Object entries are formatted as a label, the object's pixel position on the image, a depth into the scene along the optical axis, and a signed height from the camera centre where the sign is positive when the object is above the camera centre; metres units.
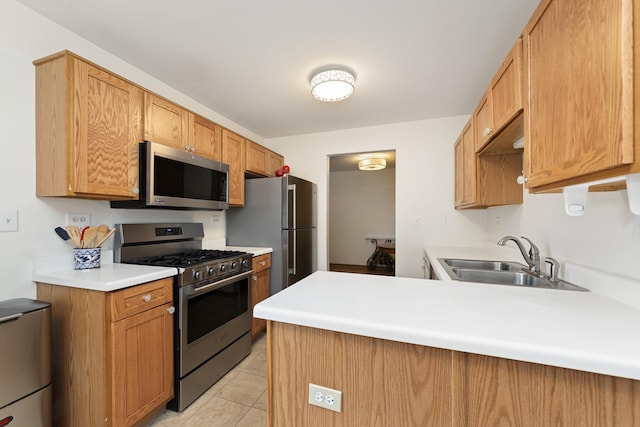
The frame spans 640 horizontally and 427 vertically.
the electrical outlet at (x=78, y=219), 1.62 -0.03
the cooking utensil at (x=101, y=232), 1.61 -0.11
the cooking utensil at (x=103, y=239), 1.61 -0.16
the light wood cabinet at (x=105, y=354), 1.31 -0.74
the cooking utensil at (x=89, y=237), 1.55 -0.14
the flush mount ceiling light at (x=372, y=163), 4.44 +0.84
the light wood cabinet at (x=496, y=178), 2.06 +0.27
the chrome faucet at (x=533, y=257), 1.58 -0.29
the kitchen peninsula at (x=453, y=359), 0.59 -0.38
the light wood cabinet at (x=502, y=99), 1.18 +0.61
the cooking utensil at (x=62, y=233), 1.55 -0.11
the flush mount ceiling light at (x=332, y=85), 2.07 +1.03
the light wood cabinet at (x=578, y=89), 0.62 +0.36
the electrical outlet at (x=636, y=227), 0.95 -0.06
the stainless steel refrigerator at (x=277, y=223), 2.79 -0.11
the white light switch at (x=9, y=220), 1.36 -0.03
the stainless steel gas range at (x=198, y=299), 1.67 -0.63
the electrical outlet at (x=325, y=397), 0.78 -0.56
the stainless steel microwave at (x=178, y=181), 1.78 +0.26
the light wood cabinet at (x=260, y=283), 2.50 -0.70
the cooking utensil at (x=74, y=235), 1.51 -0.12
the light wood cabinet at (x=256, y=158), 2.92 +0.64
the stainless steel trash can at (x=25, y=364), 1.14 -0.69
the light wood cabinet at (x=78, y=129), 1.41 +0.48
